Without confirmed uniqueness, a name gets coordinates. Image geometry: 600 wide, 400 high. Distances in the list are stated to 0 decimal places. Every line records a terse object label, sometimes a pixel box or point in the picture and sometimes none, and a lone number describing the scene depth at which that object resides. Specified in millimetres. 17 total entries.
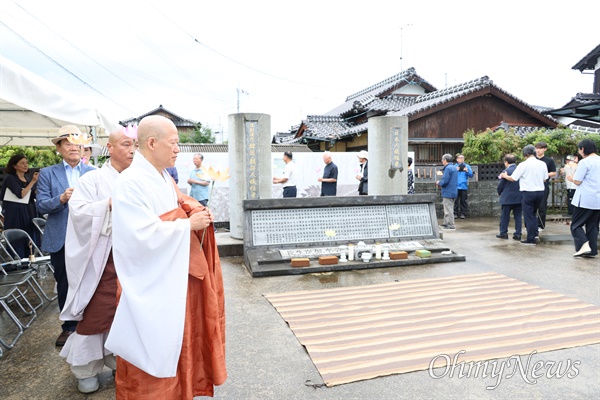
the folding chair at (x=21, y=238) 5152
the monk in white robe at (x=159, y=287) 2207
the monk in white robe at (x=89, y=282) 3025
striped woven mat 3459
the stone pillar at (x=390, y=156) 9133
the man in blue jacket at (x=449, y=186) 9992
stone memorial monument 6602
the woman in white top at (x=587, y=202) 6719
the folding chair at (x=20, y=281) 4141
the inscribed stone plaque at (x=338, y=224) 7191
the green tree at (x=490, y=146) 13562
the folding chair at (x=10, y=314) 3797
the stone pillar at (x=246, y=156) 8398
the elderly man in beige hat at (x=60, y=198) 3807
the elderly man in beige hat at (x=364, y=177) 9859
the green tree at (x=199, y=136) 37344
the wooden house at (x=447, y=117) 16578
